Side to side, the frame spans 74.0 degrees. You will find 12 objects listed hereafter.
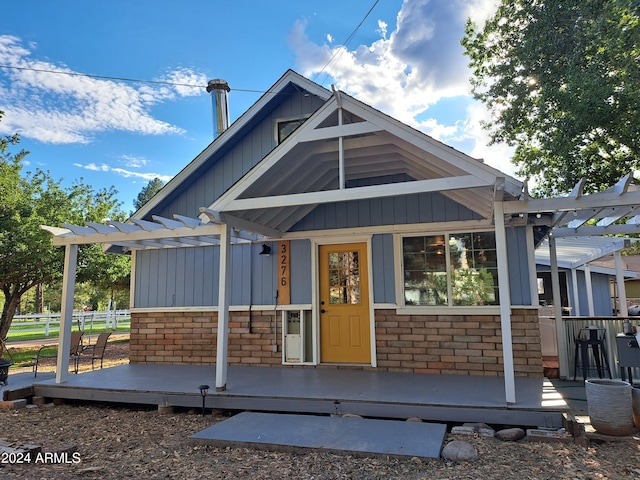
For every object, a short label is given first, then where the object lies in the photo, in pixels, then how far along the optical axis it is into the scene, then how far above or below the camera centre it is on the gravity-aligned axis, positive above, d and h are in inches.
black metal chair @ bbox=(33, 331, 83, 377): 303.3 -29.4
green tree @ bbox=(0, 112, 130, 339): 422.3 +76.2
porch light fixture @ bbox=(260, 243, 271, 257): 298.0 +36.7
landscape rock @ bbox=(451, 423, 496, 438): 168.6 -51.3
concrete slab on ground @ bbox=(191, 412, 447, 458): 148.5 -50.4
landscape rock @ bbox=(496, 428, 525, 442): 163.2 -51.1
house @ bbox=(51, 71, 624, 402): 210.5 +32.1
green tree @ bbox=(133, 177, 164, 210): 1617.9 +440.6
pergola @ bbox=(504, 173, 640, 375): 168.6 +39.5
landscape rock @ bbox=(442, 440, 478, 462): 142.9 -51.0
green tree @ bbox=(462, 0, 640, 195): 329.4 +196.7
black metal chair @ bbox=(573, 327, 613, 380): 237.5 -28.7
